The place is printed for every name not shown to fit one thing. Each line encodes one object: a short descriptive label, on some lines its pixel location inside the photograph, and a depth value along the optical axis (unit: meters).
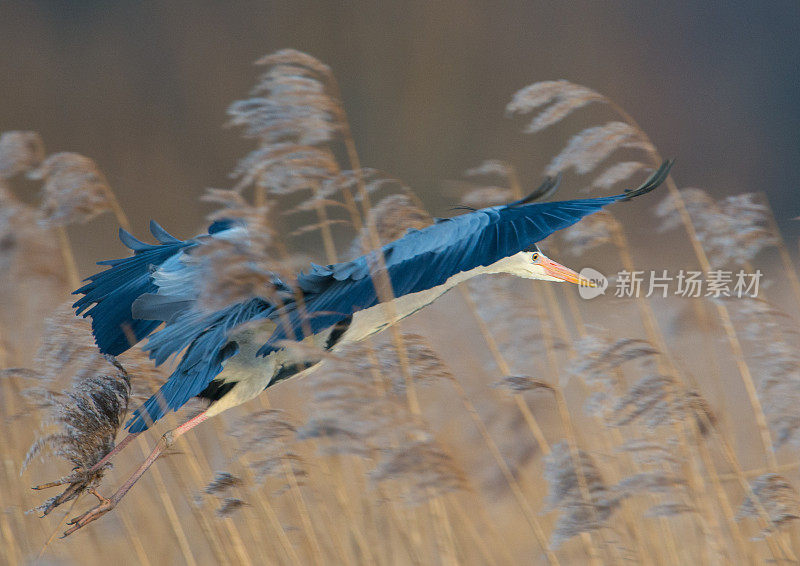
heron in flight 28.68
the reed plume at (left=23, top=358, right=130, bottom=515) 28.72
